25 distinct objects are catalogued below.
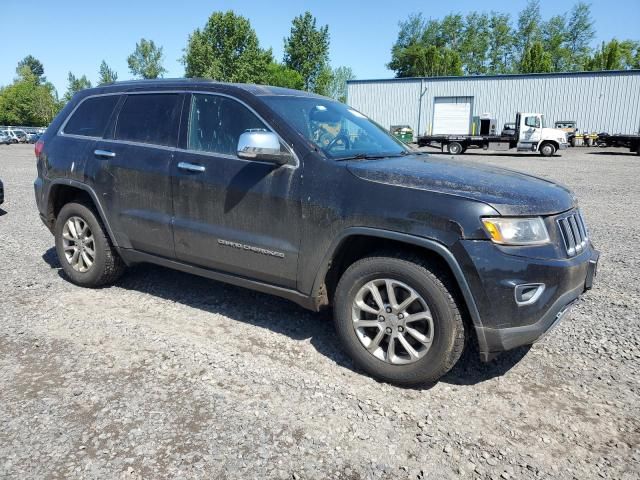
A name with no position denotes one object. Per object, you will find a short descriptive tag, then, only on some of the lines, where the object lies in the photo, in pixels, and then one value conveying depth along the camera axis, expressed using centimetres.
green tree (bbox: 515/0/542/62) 8056
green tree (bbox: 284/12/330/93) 7462
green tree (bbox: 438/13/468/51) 8544
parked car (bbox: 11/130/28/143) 4961
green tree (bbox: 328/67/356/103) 10176
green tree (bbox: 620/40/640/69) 7151
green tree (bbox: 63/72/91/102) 10922
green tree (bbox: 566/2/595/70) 7688
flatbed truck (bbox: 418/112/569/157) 2823
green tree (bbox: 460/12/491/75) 8475
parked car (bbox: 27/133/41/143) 5047
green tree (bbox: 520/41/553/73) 6419
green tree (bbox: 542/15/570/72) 7775
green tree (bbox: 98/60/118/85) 10594
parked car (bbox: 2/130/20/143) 4806
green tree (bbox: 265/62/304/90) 7075
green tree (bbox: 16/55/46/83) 14812
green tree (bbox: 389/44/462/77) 7750
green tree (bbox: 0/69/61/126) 8675
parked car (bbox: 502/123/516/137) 3013
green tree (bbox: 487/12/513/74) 8319
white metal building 3994
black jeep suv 281
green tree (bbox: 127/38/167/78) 9950
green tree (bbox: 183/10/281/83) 6750
